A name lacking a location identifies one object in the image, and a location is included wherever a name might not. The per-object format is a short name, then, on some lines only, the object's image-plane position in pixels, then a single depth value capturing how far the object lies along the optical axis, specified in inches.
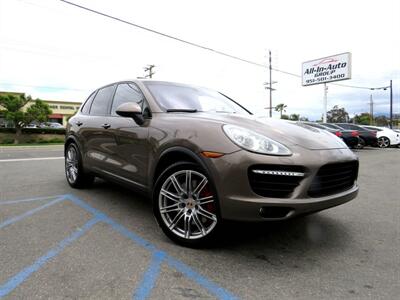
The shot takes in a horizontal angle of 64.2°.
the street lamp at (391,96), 1683.1
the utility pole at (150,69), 1650.1
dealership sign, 1108.5
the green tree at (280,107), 3086.6
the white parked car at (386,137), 712.4
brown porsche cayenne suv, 96.5
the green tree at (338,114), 3309.5
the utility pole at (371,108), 3063.2
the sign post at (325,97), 1188.7
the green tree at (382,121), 3545.8
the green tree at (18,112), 1186.6
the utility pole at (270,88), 1763.5
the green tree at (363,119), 3460.1
